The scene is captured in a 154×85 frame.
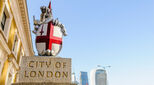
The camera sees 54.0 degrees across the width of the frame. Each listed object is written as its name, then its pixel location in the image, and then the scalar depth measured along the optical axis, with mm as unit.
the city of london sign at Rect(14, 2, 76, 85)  3838
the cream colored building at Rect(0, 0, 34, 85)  10008
